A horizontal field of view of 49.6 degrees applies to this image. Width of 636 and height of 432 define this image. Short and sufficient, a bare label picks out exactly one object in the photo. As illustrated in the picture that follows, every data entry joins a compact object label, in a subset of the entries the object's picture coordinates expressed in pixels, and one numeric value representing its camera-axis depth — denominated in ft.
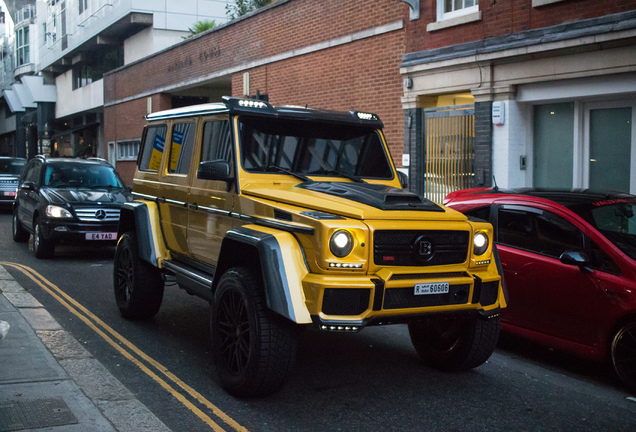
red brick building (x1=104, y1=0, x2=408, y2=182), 49.29
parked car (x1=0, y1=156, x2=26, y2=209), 73.36
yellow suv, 15.06
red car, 18.24
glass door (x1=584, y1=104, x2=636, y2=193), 36.01
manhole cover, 14.32
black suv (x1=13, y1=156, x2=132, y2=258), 39.34
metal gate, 43.80
